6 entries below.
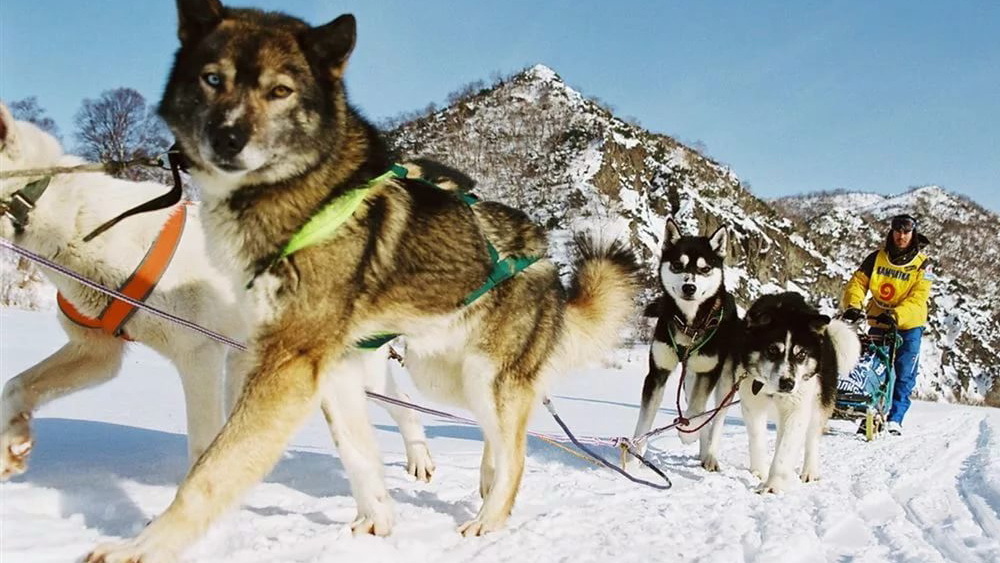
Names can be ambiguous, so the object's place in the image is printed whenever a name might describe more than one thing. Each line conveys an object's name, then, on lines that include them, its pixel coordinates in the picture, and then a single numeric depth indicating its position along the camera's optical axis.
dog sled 7.30
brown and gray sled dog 2.11
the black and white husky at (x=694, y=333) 5.24
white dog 2.71
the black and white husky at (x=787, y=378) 4.57
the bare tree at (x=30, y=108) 19.46
